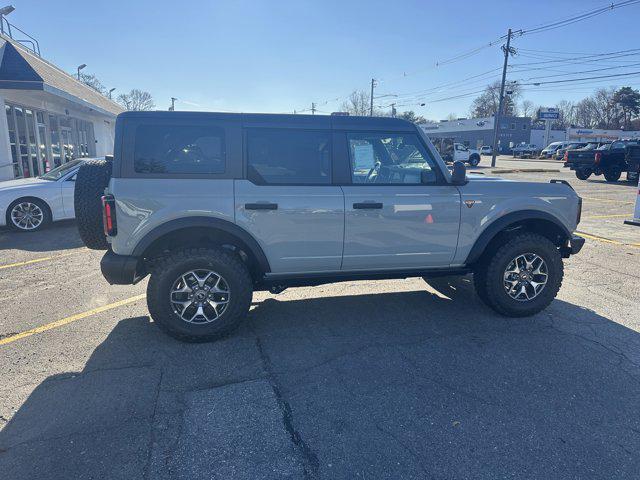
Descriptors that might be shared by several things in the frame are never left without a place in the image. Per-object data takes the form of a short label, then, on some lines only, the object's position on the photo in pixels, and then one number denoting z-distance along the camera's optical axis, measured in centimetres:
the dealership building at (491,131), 7467
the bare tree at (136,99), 7084
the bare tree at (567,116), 10469
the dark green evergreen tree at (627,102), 8581
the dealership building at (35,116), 1170
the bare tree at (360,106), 6362
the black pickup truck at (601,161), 1944
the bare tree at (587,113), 9932
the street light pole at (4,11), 1608
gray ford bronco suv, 361
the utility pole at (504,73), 3268
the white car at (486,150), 6507
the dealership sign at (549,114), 6912
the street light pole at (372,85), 5638
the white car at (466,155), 3557
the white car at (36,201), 791
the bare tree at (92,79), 5712
